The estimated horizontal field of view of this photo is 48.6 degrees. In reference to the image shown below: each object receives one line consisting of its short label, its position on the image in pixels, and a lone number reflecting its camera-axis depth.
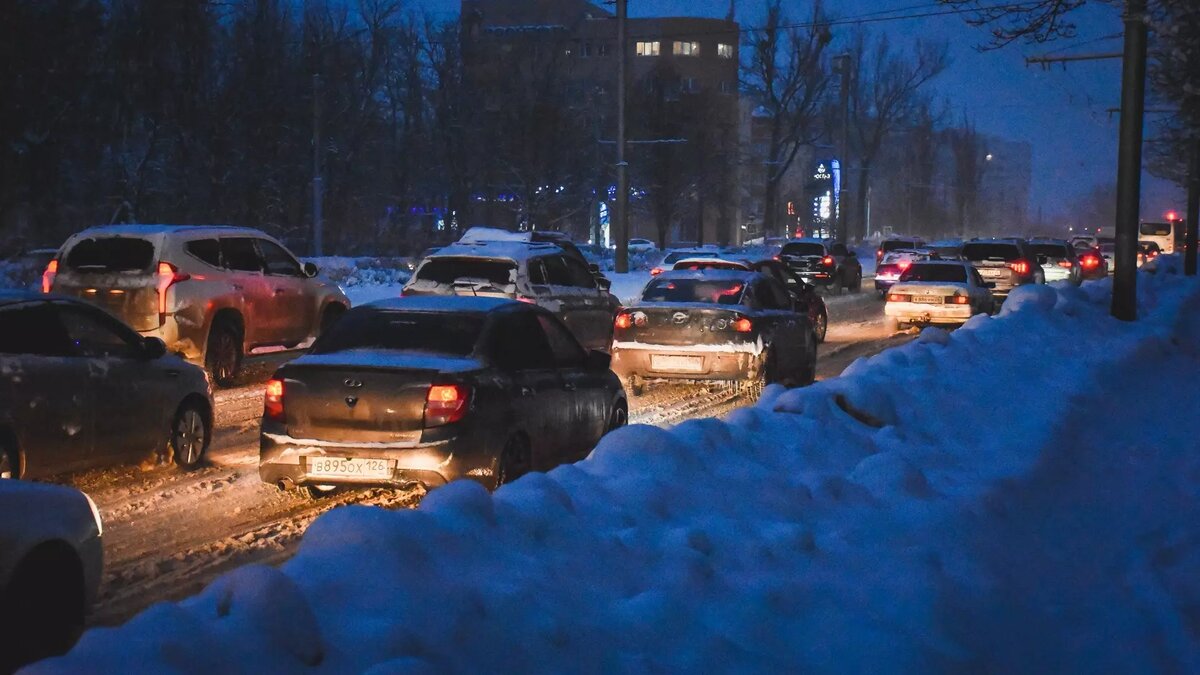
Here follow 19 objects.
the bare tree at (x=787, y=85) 76.94
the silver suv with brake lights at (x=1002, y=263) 32.19
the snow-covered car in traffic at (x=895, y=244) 50.53
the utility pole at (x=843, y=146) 56.41
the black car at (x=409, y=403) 8.45
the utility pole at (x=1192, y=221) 35.96
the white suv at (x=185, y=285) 14.69
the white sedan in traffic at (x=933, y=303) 24.38
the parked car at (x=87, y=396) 8.41
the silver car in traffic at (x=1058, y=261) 38.94
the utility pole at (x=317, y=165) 44.38
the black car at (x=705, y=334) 14.95
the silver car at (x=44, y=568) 5.26
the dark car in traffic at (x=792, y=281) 23.17
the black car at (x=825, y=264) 40.44
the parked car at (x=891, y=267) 39.91
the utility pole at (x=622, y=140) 35.41
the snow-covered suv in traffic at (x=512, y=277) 16.48
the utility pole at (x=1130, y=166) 18.05
